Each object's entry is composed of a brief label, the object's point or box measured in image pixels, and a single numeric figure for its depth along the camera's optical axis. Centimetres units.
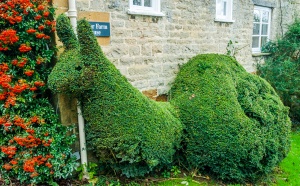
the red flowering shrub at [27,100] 320
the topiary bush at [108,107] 332
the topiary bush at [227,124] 412
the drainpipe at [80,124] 358
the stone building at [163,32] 425
